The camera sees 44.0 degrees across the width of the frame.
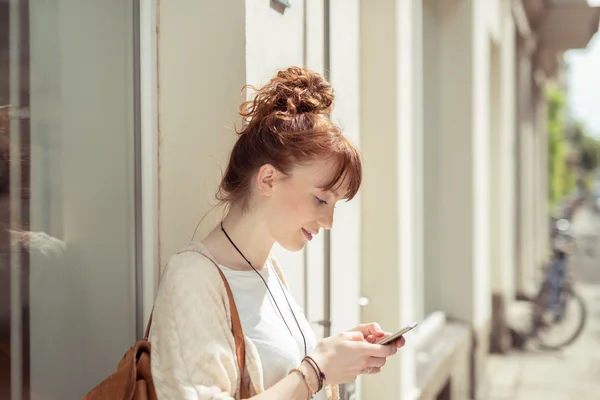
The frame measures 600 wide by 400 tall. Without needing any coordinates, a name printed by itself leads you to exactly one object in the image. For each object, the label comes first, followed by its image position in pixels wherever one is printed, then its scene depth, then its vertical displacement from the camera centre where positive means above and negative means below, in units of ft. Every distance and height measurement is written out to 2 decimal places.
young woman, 5.68 -0.66
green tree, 66.65 +5.03
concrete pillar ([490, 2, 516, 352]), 27.89 -0.30
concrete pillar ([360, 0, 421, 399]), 13.60 +0.41
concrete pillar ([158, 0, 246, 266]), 7.91 +0.99
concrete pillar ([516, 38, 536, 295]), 36.96 +0.95
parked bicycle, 29.60 -4.73
